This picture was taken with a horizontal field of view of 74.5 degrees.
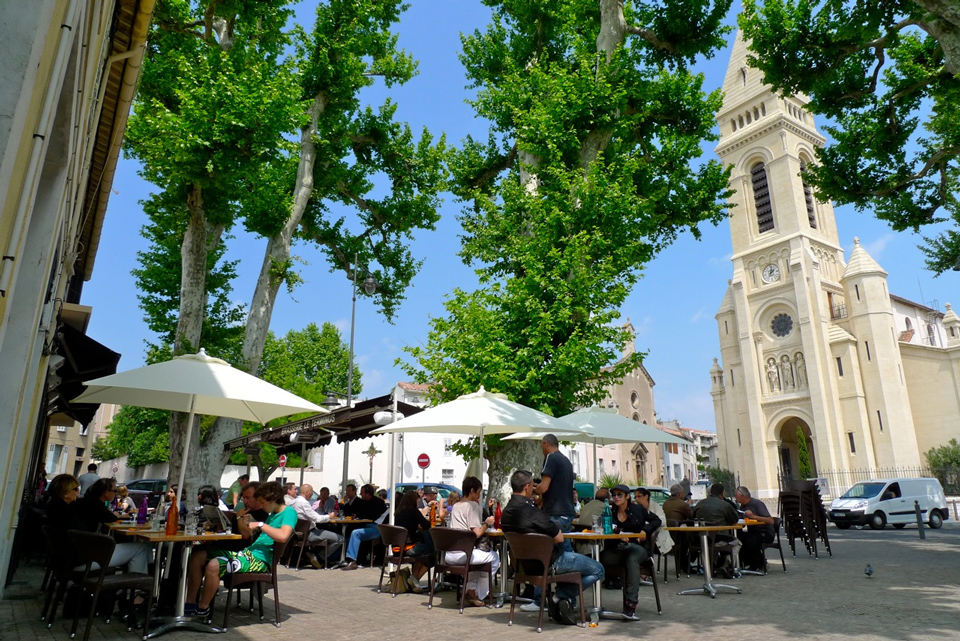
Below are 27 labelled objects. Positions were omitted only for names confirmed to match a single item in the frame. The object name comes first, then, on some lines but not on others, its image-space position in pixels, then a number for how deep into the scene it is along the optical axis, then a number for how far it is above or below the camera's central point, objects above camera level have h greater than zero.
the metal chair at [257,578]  5.72 -0.66
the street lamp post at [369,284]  18.78 +6.29
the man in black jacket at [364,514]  11.05 -0.18
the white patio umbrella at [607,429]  10.18 +1.20
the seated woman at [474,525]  7.19 -0.24
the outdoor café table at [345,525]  10.96 -0.38
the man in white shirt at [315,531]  10.24 -0.47
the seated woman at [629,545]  6.39 -0.43
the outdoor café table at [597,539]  6.28 -0.35
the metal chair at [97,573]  4.93 -0.56
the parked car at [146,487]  20.93 +0.73
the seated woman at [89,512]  6.13 -0.09
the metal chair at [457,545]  6.91 -0.44
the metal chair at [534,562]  5.89 -0.55
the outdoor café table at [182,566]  5.36 -0.55
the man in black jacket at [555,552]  6.12 -0.46
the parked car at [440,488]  21.94 +0.53
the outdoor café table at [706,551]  7.65 -0.57
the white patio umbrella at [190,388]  6.54 +1.24
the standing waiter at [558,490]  6.78 +0.15
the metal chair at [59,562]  5.38 -0.50
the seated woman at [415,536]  8.27 -0.42
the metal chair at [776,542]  9.88 -0.58
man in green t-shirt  5.75 -0.47
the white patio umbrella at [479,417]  8.43 +1.16
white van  22.95 +0.02
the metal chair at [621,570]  6.56 -0.68
